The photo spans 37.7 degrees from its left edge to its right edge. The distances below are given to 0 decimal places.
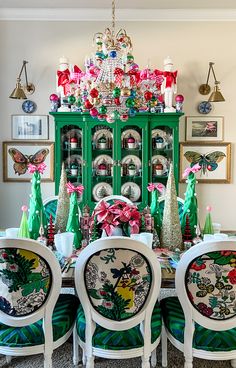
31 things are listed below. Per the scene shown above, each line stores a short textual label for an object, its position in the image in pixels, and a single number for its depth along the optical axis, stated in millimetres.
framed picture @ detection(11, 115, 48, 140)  4109
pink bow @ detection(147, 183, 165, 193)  2413
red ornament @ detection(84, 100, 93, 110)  2204
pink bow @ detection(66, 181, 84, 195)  2368
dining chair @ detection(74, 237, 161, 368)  1486
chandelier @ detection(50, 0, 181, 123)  2162
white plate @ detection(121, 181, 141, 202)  3891
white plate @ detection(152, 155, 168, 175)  3877
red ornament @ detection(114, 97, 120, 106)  2158
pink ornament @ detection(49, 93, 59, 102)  3740
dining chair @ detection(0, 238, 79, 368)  1481
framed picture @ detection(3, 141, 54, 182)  4125
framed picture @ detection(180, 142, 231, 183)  4094
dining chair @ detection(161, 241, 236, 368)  1482
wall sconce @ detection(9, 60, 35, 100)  3752
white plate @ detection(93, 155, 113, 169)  3875
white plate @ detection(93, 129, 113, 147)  3853
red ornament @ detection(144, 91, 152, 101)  2263
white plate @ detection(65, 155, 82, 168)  3902
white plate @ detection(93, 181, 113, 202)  3861
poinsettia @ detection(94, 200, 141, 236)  2131
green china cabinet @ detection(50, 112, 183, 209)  3785
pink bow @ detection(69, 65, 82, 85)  2461
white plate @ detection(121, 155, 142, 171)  3877
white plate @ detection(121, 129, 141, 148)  3846
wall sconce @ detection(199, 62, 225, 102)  3789
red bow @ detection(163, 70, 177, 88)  3735
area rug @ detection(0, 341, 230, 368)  2008
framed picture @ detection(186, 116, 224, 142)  4070
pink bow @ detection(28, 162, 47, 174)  2340
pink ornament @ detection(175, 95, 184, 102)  3775
